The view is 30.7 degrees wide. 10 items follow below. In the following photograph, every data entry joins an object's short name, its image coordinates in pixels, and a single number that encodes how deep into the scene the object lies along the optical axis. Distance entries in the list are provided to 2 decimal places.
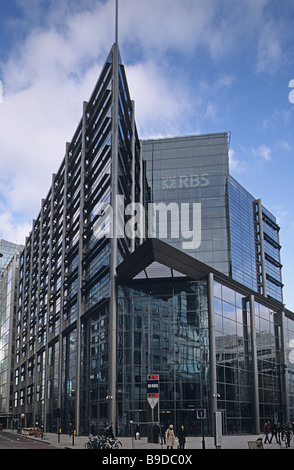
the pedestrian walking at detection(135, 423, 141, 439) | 47.98
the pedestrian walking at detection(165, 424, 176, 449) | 29.80
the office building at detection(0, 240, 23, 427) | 129.88
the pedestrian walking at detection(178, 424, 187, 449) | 32.12
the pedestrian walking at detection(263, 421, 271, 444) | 40.78
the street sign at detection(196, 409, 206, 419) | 30.25
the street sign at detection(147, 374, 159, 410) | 29.60
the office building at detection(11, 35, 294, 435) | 52.22
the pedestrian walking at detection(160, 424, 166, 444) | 45.34
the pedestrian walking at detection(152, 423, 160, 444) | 39.84
